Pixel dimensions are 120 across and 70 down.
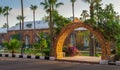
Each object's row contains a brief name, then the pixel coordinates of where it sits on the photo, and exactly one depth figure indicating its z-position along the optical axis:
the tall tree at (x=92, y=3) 28.34
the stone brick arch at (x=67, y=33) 23.78
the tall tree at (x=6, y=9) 56.65
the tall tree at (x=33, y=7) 64.50
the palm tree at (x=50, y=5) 32.63
